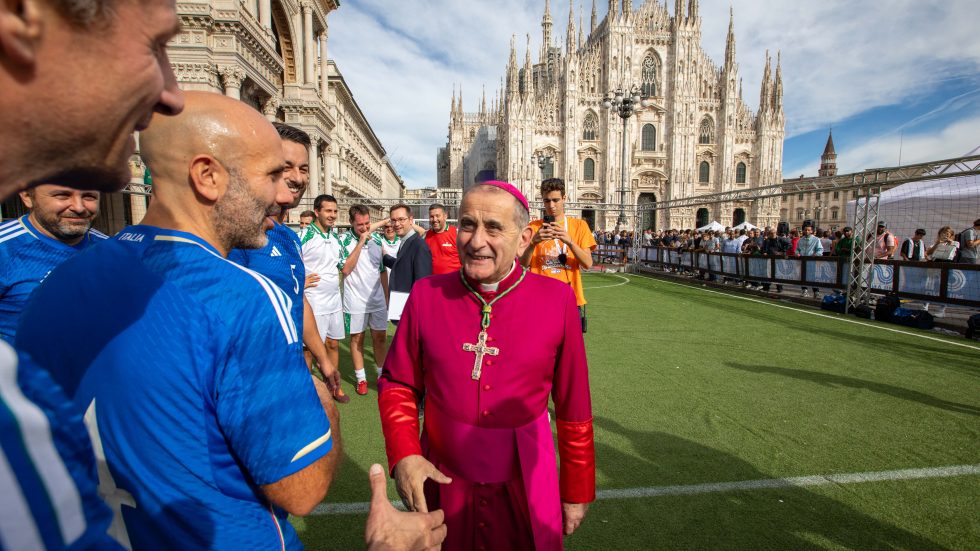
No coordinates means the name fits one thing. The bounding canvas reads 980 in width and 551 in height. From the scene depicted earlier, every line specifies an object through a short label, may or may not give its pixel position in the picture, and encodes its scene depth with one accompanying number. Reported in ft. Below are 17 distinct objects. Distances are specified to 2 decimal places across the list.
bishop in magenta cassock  6.00
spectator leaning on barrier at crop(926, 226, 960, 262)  31.58
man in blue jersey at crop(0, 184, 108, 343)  8.56
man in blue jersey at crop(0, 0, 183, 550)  1.54
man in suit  17.66
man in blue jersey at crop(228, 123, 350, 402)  8.76
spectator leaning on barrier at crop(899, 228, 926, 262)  37.25
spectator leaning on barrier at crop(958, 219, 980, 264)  30.17
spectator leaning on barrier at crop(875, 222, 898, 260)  34.50
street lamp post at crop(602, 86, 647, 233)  64.59
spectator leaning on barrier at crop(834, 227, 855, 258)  37.14
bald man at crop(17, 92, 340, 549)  3.03
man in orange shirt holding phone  15.60
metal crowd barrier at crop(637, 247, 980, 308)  28.22
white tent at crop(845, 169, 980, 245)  43.39
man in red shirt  19.48
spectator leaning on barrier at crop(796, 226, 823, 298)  42.55
